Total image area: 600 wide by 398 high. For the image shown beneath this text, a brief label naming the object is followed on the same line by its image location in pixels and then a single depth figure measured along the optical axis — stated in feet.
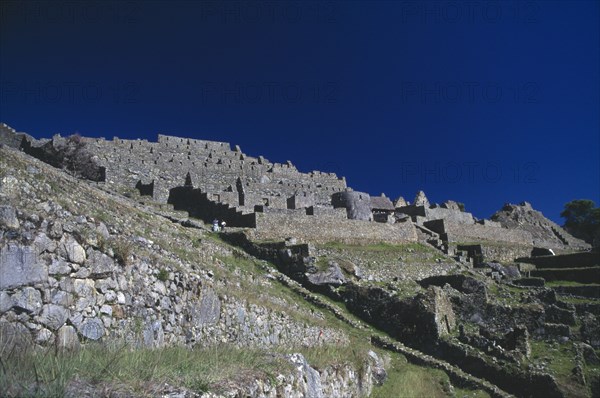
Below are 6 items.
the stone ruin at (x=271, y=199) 94.22
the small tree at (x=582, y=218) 237.45
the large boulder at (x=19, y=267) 19.03
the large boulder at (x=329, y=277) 71.97
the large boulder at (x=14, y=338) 16.40
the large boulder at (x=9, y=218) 20.17
